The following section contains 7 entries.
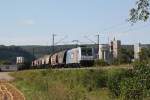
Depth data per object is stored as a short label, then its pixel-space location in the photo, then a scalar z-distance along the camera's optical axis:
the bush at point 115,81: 23.69
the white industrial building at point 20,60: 135.50
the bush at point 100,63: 62.81
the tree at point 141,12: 21.69
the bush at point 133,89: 19.52
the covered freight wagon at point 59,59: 73.81
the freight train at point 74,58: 66.25
